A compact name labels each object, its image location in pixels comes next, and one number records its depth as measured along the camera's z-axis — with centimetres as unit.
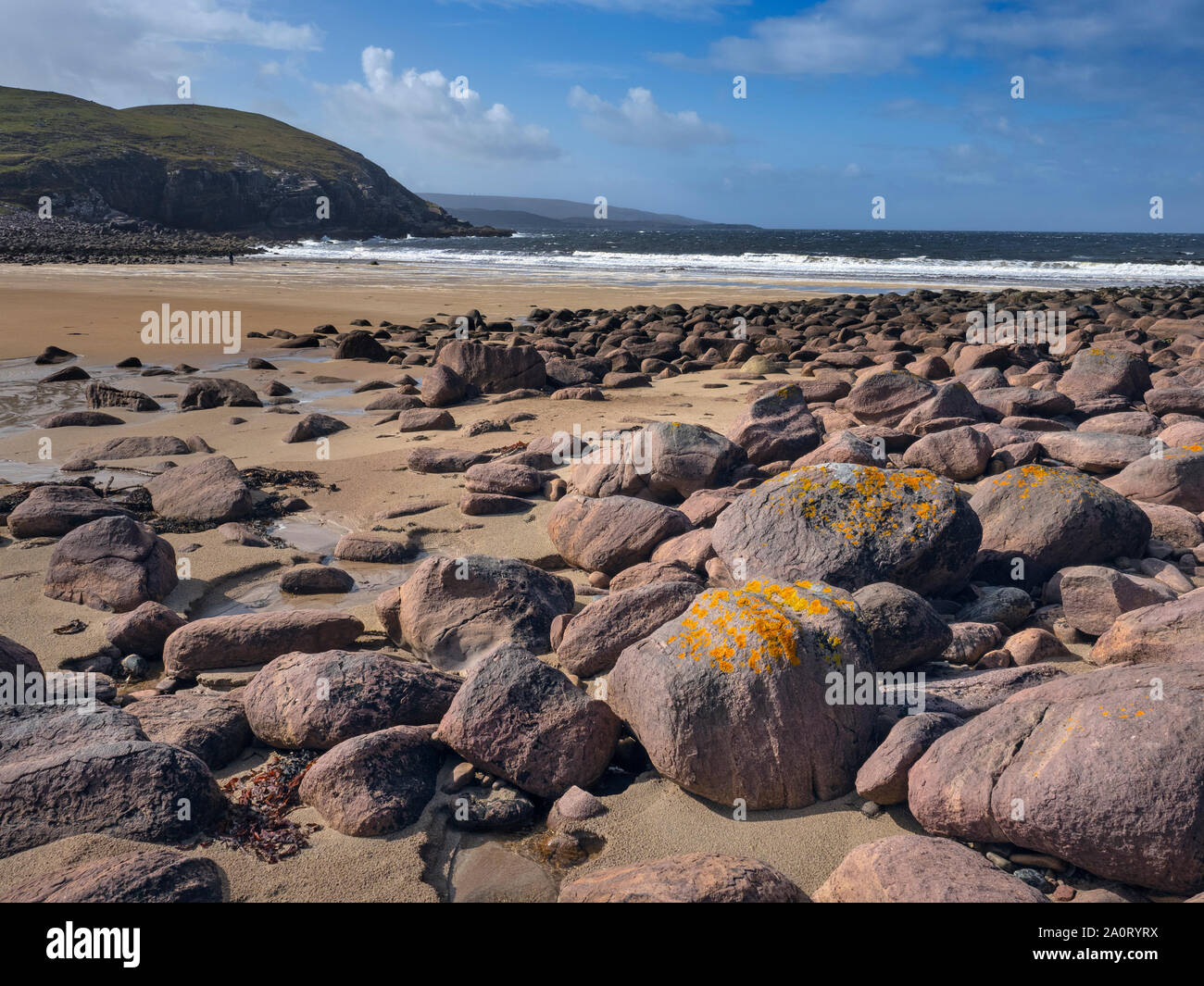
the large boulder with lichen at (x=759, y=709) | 315
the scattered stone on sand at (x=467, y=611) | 443
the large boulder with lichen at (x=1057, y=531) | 489
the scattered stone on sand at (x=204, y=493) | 657
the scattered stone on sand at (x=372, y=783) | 312
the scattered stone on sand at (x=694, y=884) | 250
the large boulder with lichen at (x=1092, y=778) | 253
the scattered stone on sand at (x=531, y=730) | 334
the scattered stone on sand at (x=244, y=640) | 434
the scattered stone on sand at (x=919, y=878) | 248
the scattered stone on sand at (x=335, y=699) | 357
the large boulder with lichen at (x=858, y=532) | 443
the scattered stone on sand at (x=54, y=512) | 603
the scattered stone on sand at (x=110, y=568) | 507
